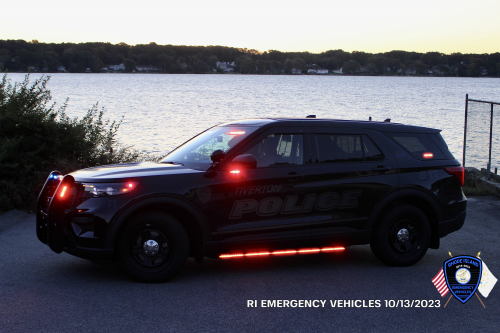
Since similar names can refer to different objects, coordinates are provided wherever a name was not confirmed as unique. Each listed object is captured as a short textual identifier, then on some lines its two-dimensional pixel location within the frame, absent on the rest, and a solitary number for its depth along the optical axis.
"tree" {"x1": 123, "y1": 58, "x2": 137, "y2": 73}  133.25
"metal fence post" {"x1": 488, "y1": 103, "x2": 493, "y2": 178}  12.36
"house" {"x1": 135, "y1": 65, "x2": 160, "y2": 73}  140.49
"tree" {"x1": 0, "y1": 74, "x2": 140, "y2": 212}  9.79
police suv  5.48
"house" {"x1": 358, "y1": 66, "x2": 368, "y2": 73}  141.68
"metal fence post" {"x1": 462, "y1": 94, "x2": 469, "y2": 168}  13.80
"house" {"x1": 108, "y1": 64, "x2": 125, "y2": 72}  135.75
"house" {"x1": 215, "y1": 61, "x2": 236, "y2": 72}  144.38
